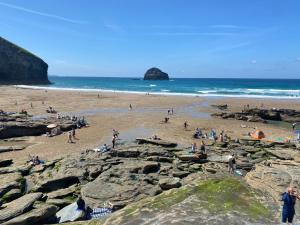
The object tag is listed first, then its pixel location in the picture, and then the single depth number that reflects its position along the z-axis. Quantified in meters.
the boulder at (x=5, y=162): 17.96
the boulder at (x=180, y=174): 14.51
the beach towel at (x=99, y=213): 10.96
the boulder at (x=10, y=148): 21.36
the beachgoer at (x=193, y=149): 19.61
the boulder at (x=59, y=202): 12.02
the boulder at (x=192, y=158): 17.68
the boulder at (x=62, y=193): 13.06
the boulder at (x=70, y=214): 10.46
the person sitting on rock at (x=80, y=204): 10.98
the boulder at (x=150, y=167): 15.37
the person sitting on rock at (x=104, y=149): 19.84
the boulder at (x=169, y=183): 12.41
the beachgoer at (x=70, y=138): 24.78
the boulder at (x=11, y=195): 12.48
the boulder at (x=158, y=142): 21.84
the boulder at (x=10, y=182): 13.15
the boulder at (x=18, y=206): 10.04
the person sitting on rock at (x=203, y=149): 19.88
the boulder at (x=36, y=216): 9.60
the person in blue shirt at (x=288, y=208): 8.08
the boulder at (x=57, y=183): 14.01
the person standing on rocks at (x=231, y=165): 15.79
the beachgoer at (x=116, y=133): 25.18
